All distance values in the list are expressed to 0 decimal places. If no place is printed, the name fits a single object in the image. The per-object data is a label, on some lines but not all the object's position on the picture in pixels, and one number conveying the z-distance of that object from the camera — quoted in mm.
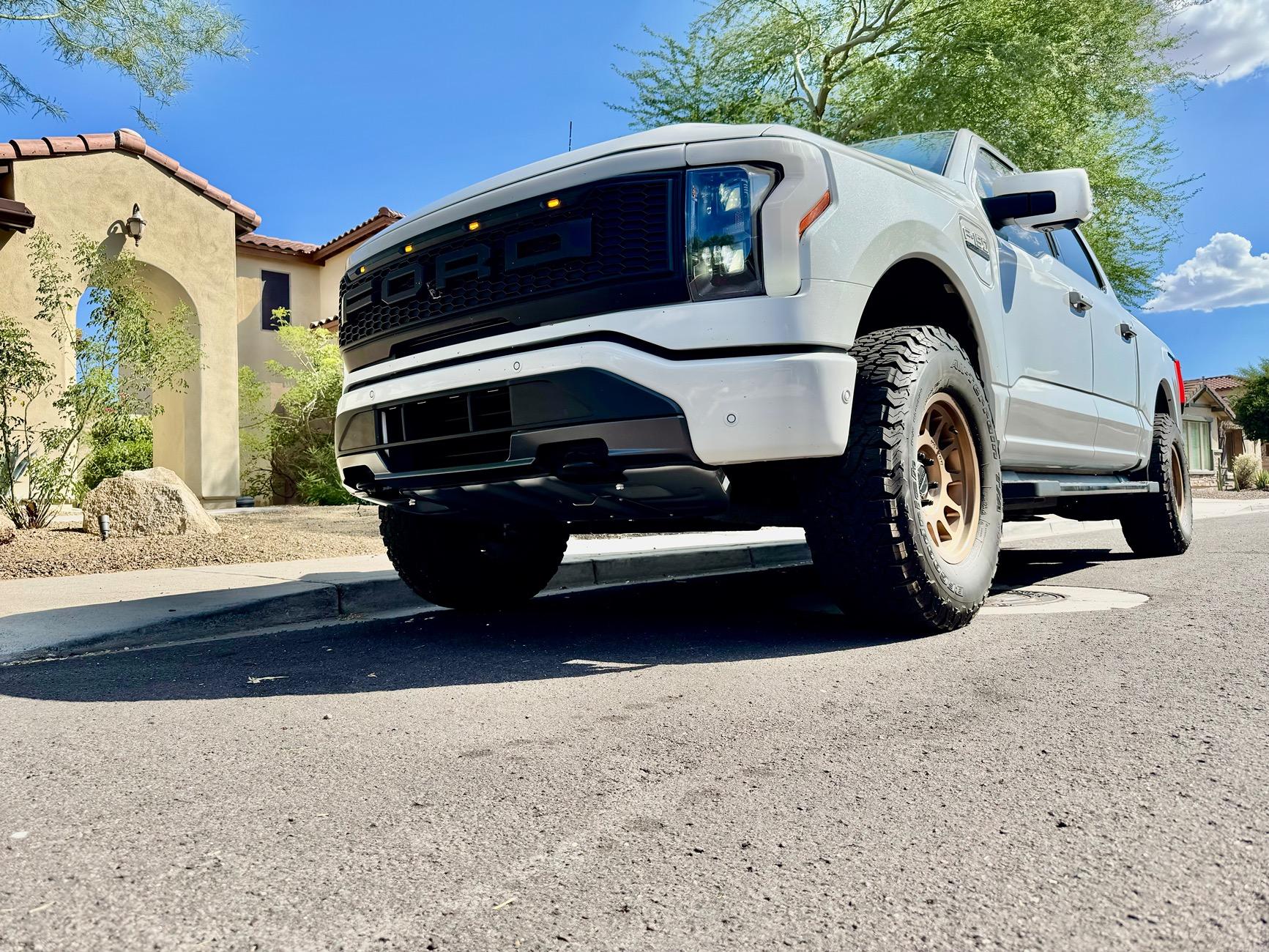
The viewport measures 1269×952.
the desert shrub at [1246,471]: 27203
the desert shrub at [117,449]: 8781
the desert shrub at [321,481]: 13750
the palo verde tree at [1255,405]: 36812
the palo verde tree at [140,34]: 8922
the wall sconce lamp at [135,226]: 12492
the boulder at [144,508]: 7828
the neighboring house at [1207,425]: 37969
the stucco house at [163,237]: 11375
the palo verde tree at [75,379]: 7969
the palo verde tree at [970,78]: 12109
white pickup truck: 2920
